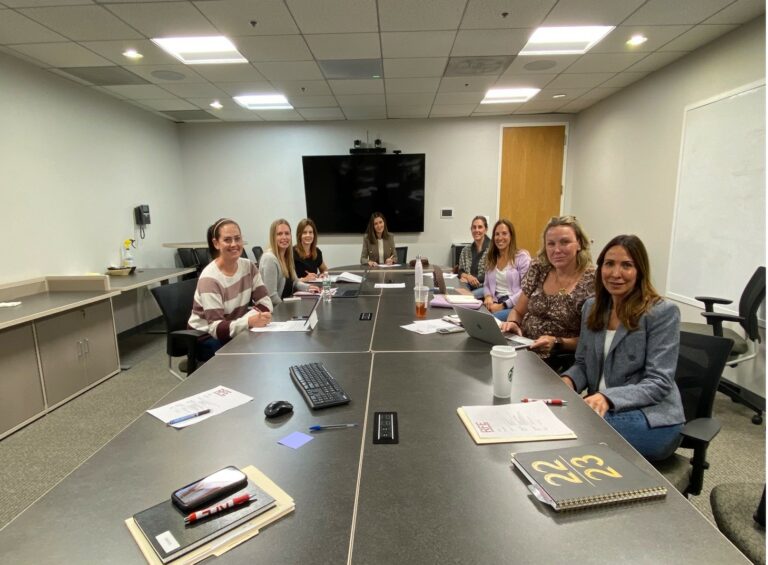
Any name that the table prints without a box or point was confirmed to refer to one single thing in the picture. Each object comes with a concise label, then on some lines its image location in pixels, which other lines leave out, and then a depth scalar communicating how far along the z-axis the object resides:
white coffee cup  1.35
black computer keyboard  1.35
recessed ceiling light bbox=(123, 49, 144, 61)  3.33
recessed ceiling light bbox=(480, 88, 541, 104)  4.72
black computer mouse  1.28
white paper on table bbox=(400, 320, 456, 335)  2.16
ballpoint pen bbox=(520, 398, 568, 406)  1.33
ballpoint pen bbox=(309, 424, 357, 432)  1.20
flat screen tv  6.14
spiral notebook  0.85
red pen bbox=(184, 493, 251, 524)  0.83
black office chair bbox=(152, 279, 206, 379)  2.38
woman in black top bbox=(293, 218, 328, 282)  4.00
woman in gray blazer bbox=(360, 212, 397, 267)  5.29
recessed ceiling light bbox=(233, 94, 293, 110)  4.79
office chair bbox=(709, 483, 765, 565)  1.08
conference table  0.76
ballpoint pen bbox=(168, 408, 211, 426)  1.26
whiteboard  2.90
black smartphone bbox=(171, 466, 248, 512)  0.86
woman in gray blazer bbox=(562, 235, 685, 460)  1.42
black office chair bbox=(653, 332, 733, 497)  1.36
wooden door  6.03
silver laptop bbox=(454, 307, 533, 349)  1.84
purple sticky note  1.12
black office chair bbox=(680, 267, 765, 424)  2.74
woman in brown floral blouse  2.20
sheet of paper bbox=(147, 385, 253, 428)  1.29
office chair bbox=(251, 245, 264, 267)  6.09
